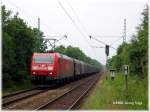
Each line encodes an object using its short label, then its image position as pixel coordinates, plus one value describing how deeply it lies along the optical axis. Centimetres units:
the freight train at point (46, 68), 3462
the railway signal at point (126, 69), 2186
